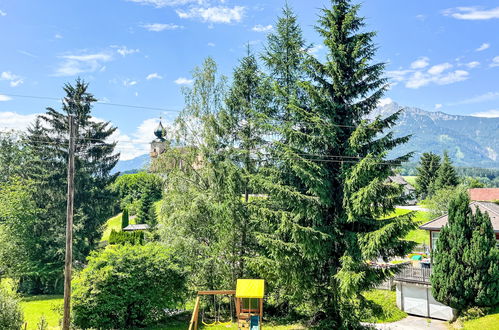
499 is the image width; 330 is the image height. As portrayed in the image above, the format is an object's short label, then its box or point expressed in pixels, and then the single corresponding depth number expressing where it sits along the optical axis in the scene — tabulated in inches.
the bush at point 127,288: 535.8
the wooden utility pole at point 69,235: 434.0
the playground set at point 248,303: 493.0
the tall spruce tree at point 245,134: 609.6
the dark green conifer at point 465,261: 561.3
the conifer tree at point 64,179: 1023.6
